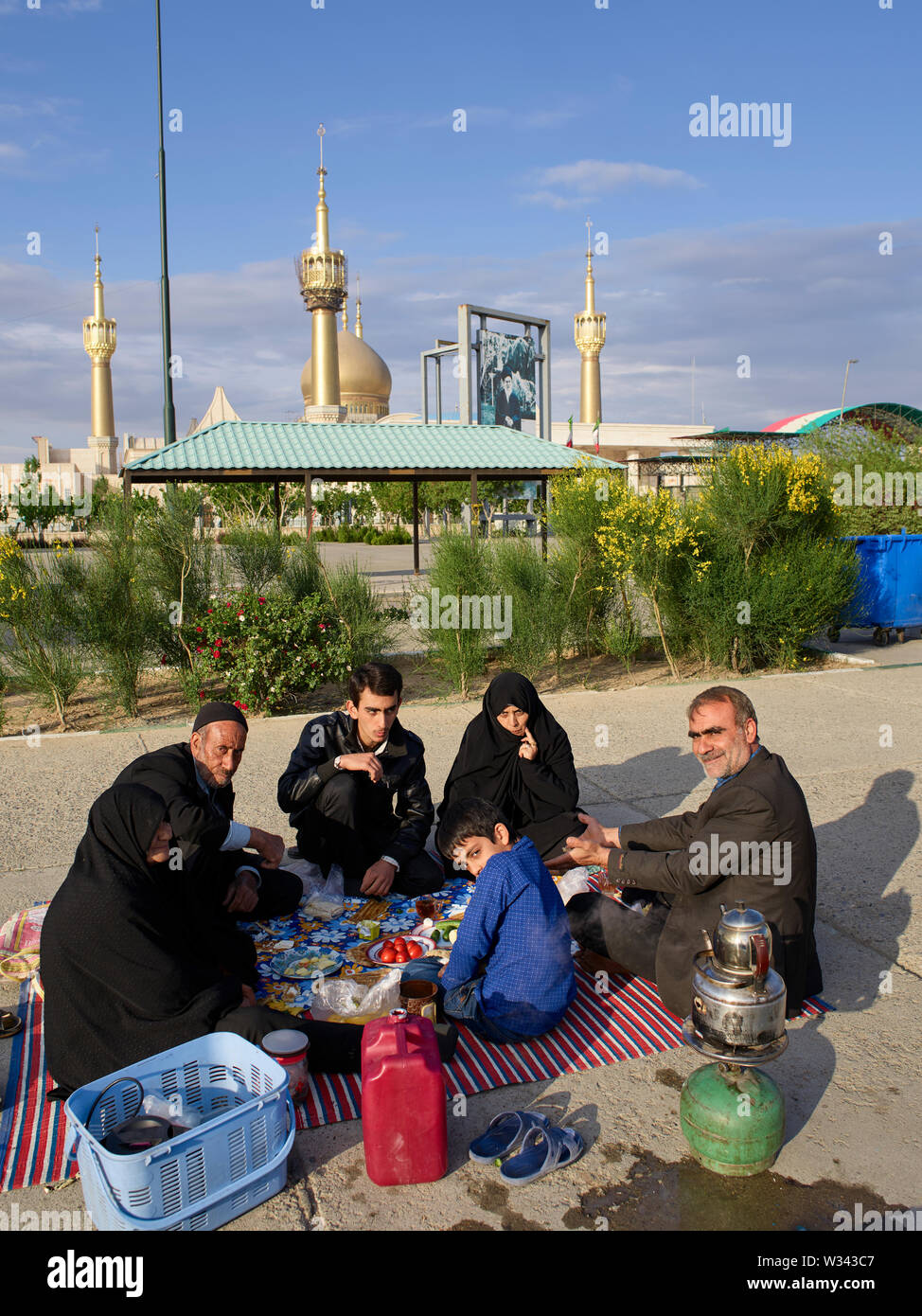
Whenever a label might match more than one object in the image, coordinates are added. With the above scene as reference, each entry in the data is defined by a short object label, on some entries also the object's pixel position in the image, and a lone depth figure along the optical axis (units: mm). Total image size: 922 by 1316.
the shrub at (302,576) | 9430
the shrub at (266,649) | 8344
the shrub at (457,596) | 9203
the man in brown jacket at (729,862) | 3189
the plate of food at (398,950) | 3896
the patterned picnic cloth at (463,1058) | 2799
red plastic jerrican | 2582
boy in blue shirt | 3195
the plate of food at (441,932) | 4129
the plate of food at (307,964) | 3811
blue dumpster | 12203
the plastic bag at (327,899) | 4375
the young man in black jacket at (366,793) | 4598
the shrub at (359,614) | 9047
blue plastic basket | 2318
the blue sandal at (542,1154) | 2637
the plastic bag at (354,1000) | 3447
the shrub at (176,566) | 8844
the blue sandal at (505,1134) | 2711
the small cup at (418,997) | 3275
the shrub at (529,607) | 9438
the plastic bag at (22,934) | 3867
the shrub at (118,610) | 8414
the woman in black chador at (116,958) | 2781
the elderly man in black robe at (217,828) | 3150
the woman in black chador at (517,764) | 5020
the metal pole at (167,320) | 13758
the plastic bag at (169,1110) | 2650
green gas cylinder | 2598
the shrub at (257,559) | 9641
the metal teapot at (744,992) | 2525
